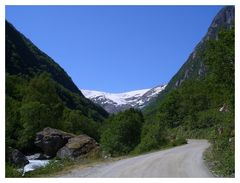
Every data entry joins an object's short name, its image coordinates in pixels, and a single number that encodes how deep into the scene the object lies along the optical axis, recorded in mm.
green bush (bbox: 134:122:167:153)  29084
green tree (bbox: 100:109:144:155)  28643
